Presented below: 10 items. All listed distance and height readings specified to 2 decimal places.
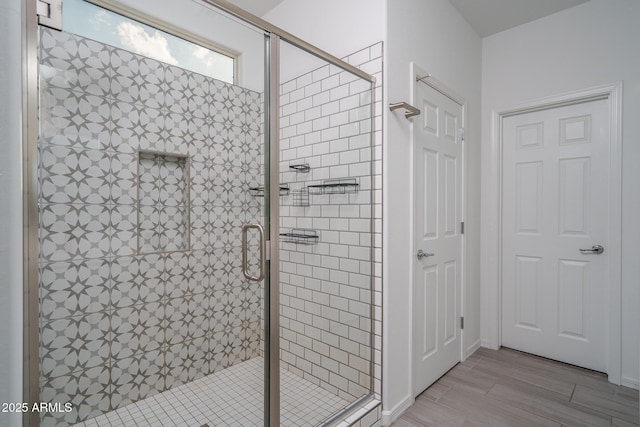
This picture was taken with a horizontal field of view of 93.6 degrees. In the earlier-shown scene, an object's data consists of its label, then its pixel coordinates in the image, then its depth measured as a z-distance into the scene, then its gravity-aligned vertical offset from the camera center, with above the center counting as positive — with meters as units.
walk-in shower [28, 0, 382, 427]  1.09 -0.03
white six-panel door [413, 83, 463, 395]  2.18 -0.20
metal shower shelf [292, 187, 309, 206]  1.70 +0.08
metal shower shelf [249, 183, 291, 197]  1.43 +0.09
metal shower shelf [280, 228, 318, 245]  1.61 -0.14
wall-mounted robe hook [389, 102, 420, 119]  1.86 +0.65
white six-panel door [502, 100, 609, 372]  2.48 -0.18
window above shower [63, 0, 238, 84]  1.07 +0.70
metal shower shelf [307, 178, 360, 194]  1.85 +0.16
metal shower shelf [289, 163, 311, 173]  1.71 +0.25
